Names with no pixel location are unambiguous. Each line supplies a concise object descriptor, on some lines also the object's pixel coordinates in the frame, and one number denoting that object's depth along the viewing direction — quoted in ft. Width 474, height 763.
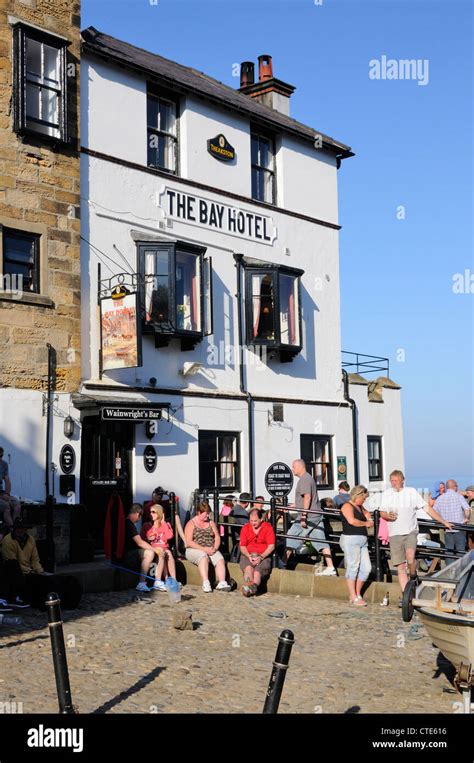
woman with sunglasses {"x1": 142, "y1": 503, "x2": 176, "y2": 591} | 44.91
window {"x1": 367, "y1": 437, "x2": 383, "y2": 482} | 75.20
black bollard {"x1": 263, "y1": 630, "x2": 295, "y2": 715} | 21.24
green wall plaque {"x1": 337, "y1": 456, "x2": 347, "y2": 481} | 68.59
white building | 53.31
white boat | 25.89
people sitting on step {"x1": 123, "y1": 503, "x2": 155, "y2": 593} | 45.06
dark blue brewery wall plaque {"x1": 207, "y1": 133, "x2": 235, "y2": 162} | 61.57
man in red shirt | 45.16
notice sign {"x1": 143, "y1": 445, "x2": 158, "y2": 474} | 54.24
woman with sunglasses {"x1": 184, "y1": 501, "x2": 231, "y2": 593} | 45.42
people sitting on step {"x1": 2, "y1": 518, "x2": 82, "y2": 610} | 38.24
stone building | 47.70
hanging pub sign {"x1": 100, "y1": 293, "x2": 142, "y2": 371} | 49.67
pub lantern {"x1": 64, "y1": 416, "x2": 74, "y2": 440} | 49.32
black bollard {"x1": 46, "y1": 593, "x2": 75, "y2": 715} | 23.29
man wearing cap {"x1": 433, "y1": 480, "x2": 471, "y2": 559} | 51.80
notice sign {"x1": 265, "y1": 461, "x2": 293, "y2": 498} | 63.05
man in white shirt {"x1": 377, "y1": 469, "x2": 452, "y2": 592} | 41.04
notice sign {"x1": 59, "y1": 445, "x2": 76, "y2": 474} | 49.19
